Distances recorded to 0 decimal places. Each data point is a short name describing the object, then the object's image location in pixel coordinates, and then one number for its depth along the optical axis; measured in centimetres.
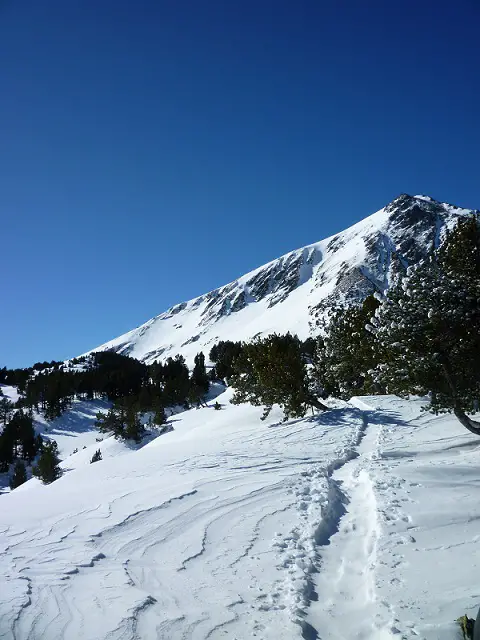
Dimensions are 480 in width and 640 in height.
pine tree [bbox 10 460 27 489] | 5142
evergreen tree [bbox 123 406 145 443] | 5869
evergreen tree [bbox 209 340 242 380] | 11342
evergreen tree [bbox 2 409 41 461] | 6600
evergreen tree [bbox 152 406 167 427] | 6357
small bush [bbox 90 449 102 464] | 4853
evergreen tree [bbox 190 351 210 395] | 9724
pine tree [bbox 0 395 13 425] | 8031
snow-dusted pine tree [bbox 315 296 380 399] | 2008
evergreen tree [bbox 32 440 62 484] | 4112
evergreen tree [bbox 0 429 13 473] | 6128
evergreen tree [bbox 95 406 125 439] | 6293
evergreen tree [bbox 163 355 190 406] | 8800
